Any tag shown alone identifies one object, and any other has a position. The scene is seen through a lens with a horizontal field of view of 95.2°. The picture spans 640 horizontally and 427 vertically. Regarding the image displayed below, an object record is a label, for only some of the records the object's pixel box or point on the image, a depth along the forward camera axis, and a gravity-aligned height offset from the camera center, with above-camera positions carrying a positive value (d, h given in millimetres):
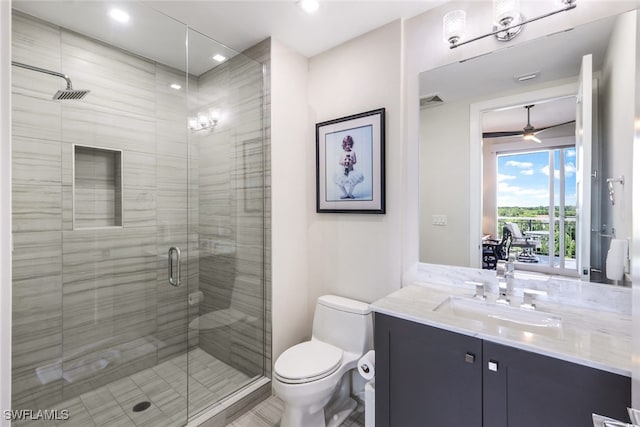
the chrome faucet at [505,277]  1562 -363
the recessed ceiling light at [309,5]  1738 +1242
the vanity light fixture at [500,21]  1469 +1001
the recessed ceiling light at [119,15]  1869 +1275
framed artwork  2016 +346
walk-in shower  1798 -65
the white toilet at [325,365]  1622 -909
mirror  1345 +317
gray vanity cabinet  1008 -692
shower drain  1949 -1313
